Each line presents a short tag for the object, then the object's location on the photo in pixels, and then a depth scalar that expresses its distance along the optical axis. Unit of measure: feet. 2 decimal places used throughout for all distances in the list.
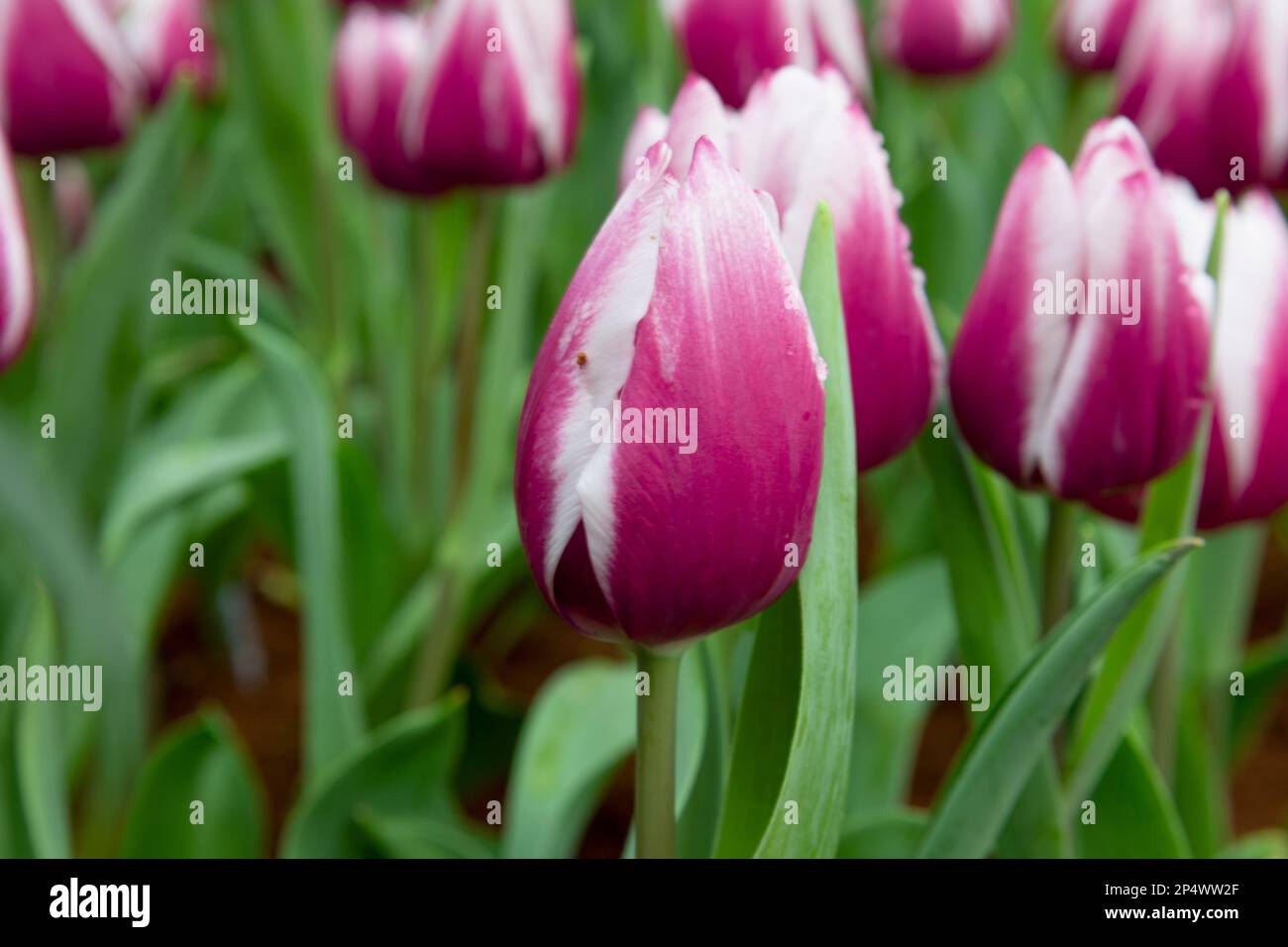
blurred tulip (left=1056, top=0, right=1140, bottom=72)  3.11
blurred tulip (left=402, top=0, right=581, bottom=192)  2.53
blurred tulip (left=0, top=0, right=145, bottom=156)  2.67
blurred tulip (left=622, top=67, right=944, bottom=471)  1.93
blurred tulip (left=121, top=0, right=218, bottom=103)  3.33
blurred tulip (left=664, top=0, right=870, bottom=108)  2.49
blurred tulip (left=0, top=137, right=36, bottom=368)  2.23
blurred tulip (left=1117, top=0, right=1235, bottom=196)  2.40
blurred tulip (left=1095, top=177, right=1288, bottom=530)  2.04
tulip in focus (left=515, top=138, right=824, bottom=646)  1.79
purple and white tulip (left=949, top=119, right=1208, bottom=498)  1.95
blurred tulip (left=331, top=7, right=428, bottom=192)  2.82
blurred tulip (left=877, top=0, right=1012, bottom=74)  3.39
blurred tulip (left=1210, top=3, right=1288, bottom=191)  2.38
